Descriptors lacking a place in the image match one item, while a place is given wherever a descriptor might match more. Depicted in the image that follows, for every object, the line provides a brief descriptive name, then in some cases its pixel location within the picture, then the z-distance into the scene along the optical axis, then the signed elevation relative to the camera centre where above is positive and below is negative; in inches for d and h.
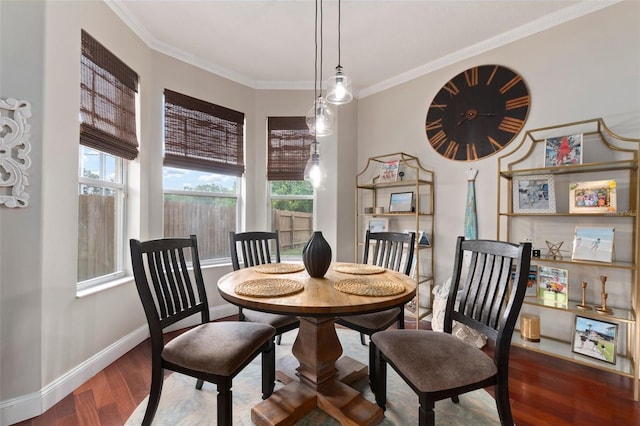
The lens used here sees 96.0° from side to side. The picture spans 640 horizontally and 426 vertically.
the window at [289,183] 136.9 +13.8
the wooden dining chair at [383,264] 70.7 -16.2
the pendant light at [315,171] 77.5 +11.2
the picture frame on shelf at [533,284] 91.0 -22.1
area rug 62.9 -45.6
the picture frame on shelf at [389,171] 128.3 +18.7
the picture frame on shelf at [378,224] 134.5 -5.5
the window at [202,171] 114.2 +17.0
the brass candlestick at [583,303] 80.9 -25.1
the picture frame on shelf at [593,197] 77.8 +5.3
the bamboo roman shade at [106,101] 79.4 +32.8
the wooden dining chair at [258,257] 72.5 -15.2
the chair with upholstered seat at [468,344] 47.1 -25.3
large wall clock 102.1 +38.7
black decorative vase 67.1 -10.3
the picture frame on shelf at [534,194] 89.5 +6.5
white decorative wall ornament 61.1 +12.3
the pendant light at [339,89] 71.7 +31.1
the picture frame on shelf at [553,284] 85.2 -21.0
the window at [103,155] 81.0 +17.2
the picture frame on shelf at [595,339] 77.1 -34.1
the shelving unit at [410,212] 121.6 +2.7
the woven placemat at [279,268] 73.8 -15.3
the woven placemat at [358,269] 74.2 -15.4
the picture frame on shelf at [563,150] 84.5 +19.5
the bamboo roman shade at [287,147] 136.7 +30.8
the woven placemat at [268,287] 53.4 -15.2
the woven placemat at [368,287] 54.9 -15.2
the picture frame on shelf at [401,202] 126.5 +4.8
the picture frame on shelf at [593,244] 78.5 -8.0
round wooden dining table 49.3 -26.9
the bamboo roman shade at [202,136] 113.1 +31.6
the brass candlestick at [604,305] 77.6 -24.4
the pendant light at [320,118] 78.7 +26.0
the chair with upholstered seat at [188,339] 50.4 -25.7
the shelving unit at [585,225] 77.0 -5.5
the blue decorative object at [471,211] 109.3 +1.1
